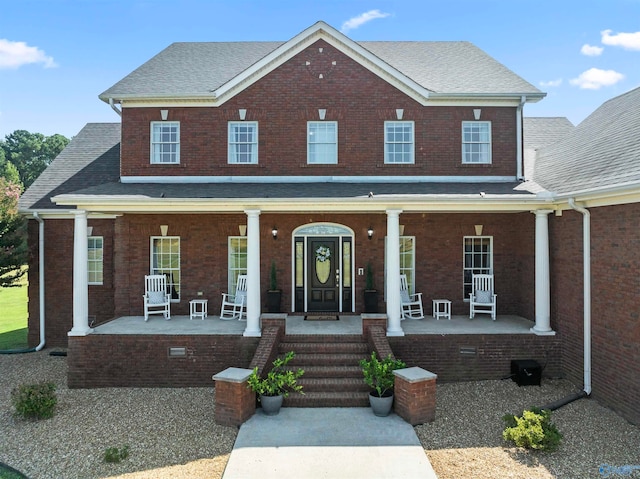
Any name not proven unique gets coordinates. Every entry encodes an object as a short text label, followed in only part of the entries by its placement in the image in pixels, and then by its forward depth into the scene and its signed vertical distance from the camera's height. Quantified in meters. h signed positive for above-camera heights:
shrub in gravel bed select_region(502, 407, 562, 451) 6.18 -2.77
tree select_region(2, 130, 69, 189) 63.03 +15.73
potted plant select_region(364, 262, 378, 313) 11.58 -1.29
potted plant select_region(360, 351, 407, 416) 7.45 -2.42
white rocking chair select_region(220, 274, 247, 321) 11.34 -1.48
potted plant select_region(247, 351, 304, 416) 7.46 -2.51
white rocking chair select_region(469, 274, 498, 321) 11.28 -1.29
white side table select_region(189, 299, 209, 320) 11.48 -1.67
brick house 11.91 +2.39
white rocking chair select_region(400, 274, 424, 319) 11.43 -1.47
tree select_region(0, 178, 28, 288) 12.52 +0.43
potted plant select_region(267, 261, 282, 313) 11.56 -1.29
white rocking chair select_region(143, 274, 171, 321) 11.46 -1.30
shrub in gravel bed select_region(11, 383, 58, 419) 7.63 -2.82
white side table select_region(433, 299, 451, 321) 11.38 -1.67
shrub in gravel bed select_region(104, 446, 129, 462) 6.18 -3.10
